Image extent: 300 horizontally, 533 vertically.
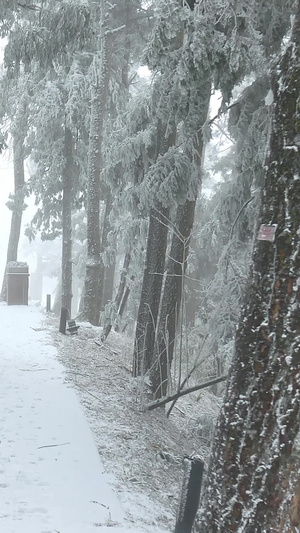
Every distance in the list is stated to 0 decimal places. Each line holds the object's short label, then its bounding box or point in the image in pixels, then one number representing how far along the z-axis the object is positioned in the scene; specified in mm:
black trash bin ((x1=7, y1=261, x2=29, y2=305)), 19188
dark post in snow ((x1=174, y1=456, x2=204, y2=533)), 3932
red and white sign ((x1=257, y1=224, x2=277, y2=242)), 3400
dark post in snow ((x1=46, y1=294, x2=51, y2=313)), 20156
